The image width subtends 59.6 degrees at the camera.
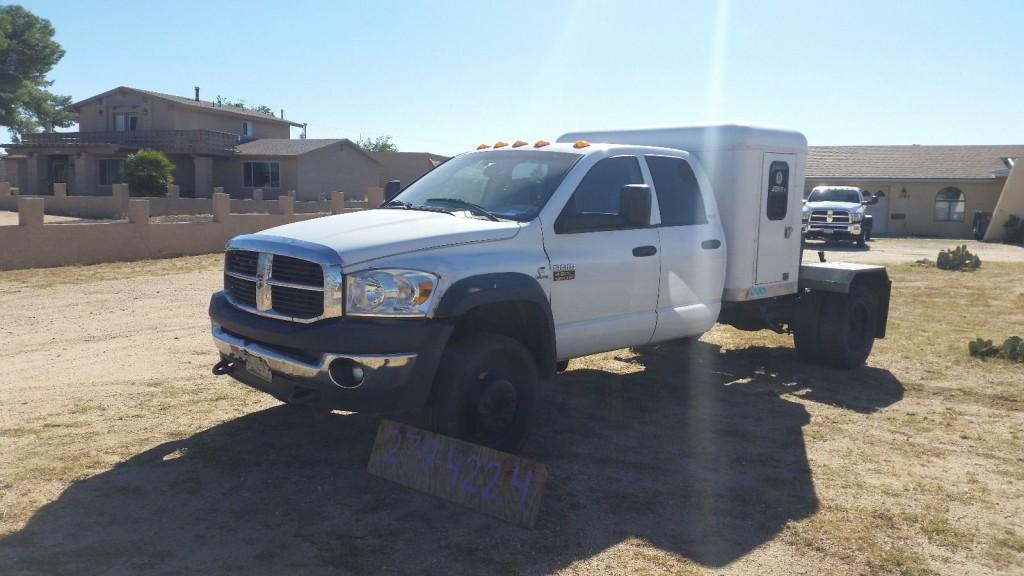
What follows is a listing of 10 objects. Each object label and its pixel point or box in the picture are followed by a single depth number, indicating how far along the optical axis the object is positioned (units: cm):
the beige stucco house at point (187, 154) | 4716
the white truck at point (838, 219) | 2894
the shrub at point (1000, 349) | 939
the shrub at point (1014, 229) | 3384
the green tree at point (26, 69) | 6294
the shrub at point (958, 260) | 2100
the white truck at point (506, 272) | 505
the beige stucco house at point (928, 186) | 3925
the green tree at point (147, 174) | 4131
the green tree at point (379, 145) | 11425
